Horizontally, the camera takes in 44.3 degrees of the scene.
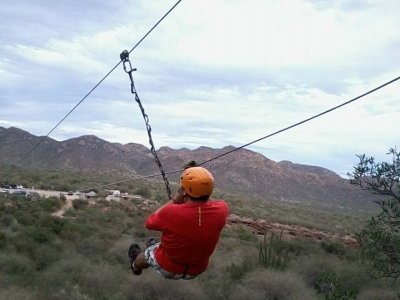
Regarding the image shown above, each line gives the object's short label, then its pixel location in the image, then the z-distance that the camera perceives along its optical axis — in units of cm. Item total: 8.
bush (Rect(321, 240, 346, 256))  2419
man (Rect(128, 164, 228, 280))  488
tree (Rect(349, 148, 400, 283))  813
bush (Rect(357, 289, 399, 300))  1384
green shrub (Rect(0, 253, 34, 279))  1365
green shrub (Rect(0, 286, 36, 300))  1068
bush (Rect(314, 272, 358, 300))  1023
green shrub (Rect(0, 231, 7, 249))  1615
